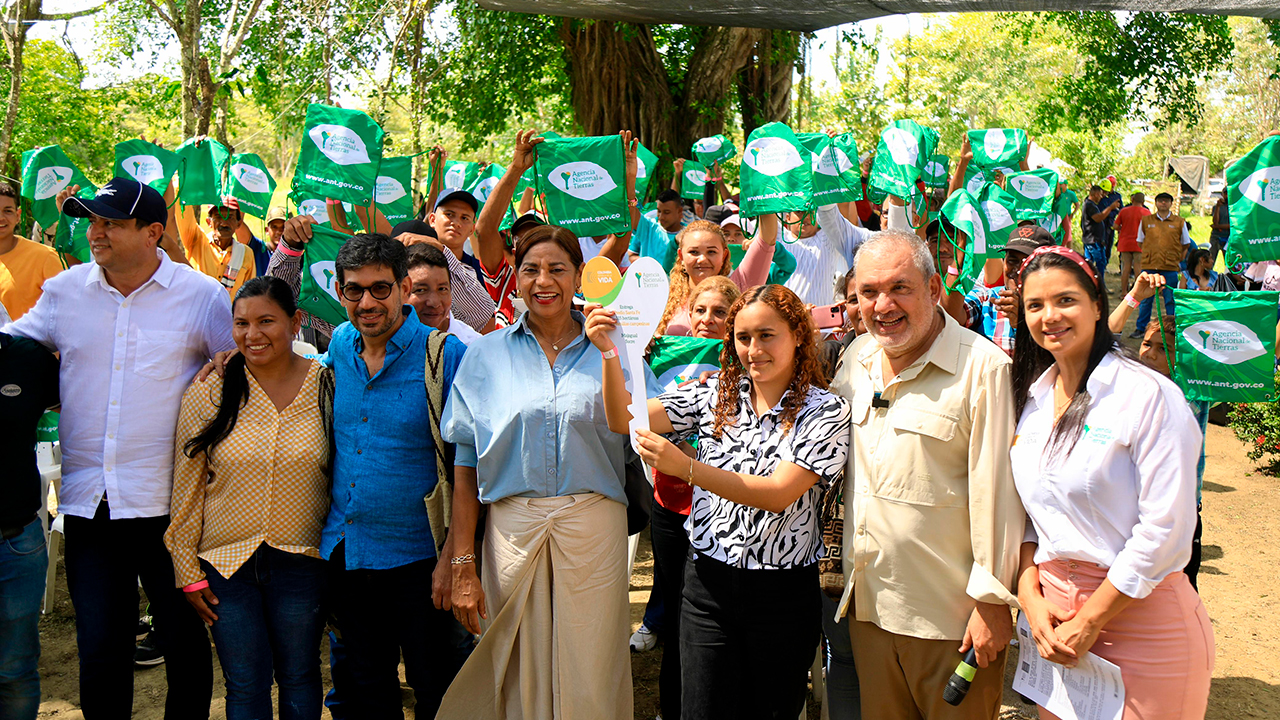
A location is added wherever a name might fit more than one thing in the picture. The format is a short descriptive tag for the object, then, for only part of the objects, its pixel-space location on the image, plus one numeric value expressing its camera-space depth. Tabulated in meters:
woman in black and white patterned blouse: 2.55
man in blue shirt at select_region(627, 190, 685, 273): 5.80
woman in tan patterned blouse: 2.90
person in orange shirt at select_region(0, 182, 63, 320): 4.48
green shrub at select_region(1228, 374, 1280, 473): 7.36
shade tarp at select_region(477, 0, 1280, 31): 5.92
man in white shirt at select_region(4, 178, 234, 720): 3.04
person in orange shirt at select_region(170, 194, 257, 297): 5.95
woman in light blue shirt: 2.81
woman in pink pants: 2.19
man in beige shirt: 2.44
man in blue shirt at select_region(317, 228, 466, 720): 2.93
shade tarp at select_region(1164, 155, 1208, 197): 17.87
